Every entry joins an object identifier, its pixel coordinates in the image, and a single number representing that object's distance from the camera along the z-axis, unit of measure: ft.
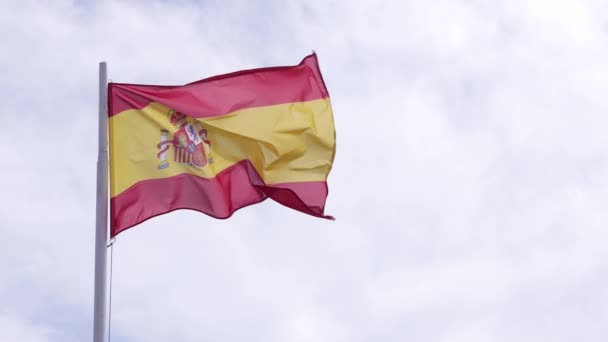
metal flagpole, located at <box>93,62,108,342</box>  47.32
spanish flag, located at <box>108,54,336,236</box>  52.16
